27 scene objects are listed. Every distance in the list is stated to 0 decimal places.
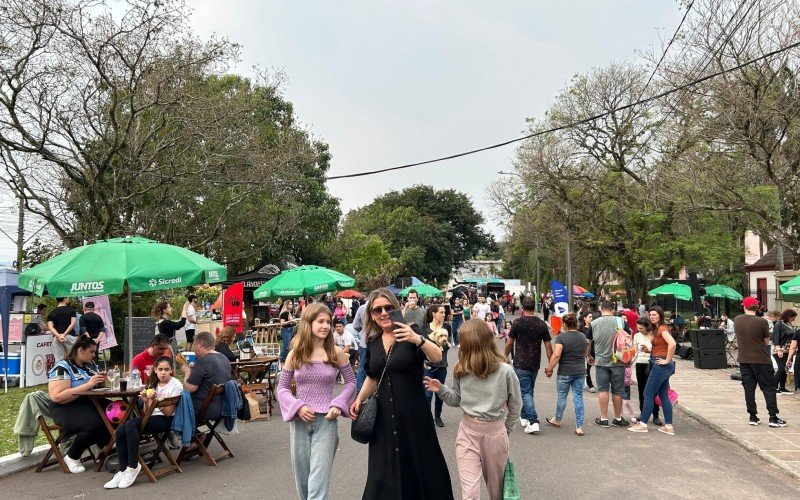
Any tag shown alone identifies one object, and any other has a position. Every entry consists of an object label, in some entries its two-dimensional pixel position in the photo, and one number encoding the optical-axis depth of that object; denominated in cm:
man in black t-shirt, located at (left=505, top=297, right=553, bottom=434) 841
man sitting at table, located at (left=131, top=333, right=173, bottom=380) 755
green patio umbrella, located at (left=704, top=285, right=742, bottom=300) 2532
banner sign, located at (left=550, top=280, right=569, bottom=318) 1931
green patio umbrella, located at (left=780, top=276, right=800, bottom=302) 1212
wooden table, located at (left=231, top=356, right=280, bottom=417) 980
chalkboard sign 1519
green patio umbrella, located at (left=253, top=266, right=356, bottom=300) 1486
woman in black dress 412
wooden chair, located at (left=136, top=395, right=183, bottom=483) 635
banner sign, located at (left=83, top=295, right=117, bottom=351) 1402
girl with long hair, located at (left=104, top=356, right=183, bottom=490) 623
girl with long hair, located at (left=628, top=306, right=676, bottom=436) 845
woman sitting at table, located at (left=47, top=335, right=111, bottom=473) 653
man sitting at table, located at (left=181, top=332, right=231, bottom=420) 680
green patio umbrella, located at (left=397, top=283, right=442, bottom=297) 3175
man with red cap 877
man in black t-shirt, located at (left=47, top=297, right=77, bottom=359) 1252
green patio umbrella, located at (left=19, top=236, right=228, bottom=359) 713
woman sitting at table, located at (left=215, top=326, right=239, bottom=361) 938
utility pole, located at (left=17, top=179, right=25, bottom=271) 2767
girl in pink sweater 447
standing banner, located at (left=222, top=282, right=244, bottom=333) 1738
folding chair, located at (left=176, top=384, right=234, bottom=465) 680
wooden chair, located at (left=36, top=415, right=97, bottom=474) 664
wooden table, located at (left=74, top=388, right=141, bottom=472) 644
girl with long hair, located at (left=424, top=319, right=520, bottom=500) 464
